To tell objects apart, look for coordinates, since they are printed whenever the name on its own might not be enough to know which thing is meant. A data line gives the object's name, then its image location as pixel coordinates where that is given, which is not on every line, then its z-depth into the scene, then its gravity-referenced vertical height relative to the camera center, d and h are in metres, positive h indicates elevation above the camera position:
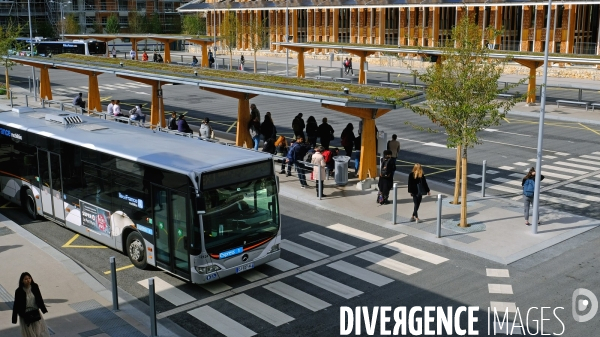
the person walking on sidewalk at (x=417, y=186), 17.72 -3.93
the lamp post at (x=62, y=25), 87.16 +0.74
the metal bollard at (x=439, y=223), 16.33 -4.55
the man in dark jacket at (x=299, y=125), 25.36 -3.42
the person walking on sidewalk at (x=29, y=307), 10.67 -4.15
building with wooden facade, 59.03 +0.86
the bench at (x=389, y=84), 48.84 -3.82
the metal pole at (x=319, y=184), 20.09 -4.37
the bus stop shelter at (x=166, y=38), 60.91 -0.77
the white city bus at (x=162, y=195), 13.08 -3.32
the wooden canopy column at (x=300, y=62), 54.34 -2.49
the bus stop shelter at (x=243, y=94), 20.50 -2.04
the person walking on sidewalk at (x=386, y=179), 18.94 -4.05
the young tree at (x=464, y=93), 17.08 -1.57
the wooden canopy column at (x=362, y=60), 48.94 -2.13
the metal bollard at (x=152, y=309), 11.40 -4.52
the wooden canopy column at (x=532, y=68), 37.72 -2.14
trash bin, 21.14 -4.20
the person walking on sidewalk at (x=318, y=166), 20.17 -3.88
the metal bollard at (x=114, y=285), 12.41 -4.50
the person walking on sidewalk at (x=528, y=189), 17.45 -3.95
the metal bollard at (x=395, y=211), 17.31 -4.52
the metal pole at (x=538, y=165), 16.89 -3.28
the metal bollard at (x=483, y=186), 20.12 -4.50
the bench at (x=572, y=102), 37.19 -3.92
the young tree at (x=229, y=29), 65.31 +0.07
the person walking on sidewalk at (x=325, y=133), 24.30 -3.55
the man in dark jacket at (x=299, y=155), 21.57 -3.84
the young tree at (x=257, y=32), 61.97 -0.22
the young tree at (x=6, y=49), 42.62 -1.12
